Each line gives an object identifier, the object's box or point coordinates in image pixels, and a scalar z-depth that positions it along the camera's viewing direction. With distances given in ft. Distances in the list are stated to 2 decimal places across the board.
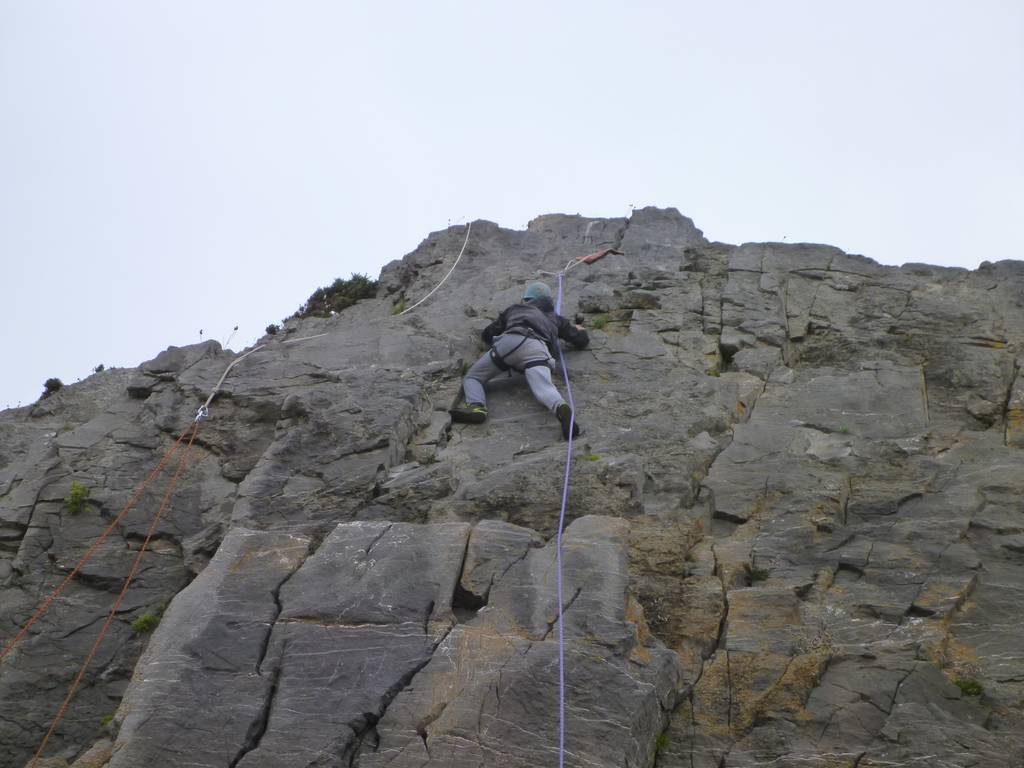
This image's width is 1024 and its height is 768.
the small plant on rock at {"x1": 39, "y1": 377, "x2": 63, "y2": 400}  57.72
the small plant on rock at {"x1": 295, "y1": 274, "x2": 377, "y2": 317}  64.85
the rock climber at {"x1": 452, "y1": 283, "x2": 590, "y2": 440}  50.80
